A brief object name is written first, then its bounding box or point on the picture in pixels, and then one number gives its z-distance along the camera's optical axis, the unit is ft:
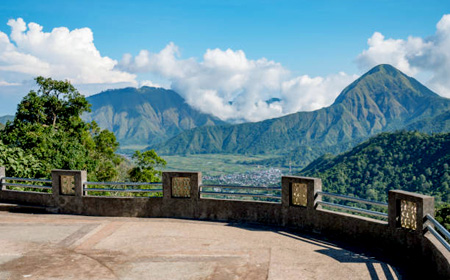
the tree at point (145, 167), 138.10
